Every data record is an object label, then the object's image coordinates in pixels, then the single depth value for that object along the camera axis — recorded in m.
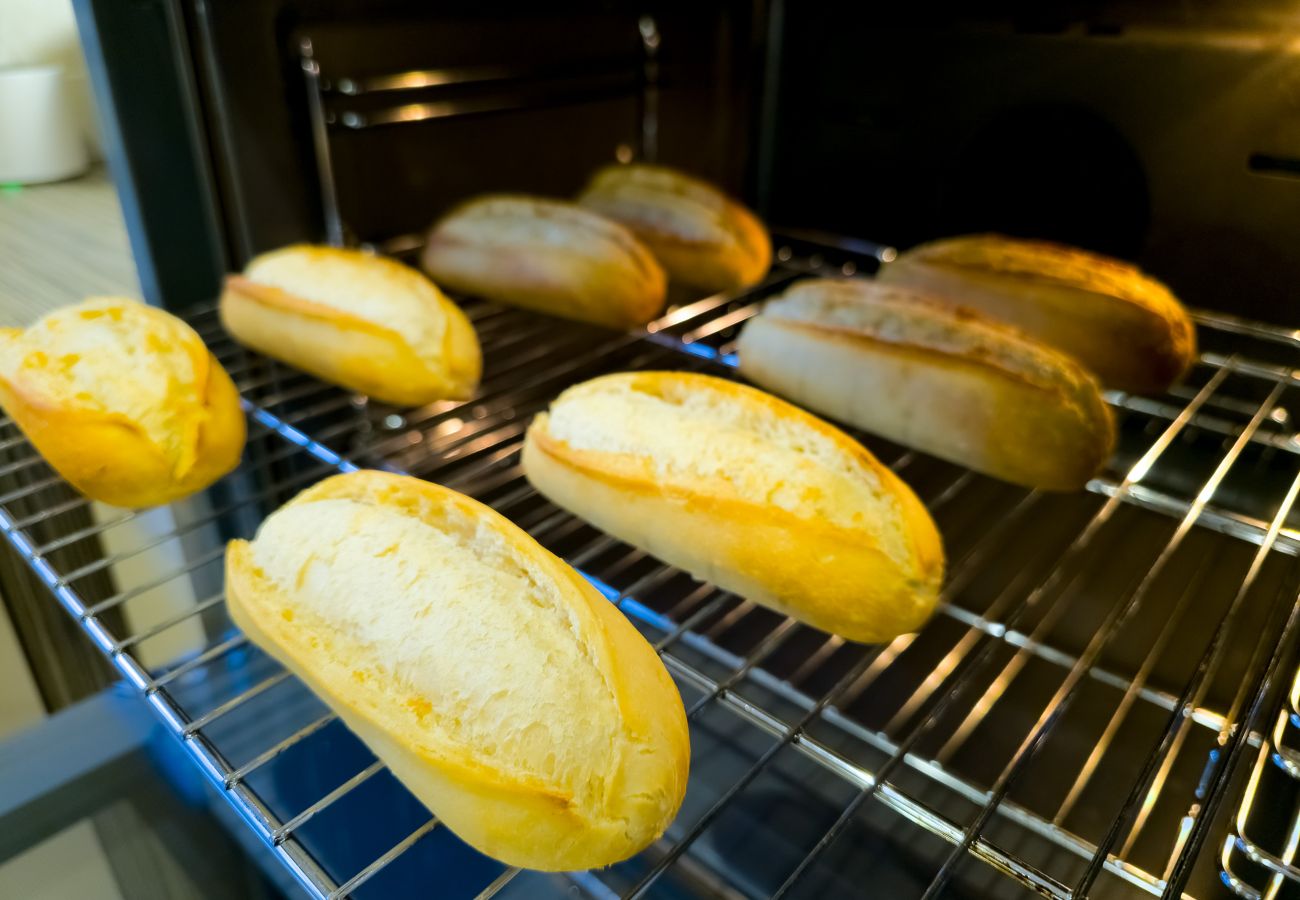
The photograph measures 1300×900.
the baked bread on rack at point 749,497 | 0.30
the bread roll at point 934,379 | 0.35
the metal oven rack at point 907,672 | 0.27
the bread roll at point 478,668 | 0.23
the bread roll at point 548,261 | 0.44
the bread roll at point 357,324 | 0.38
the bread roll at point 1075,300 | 0.39
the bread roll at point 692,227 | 0.48
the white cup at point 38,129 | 0.36
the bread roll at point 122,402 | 0.32
